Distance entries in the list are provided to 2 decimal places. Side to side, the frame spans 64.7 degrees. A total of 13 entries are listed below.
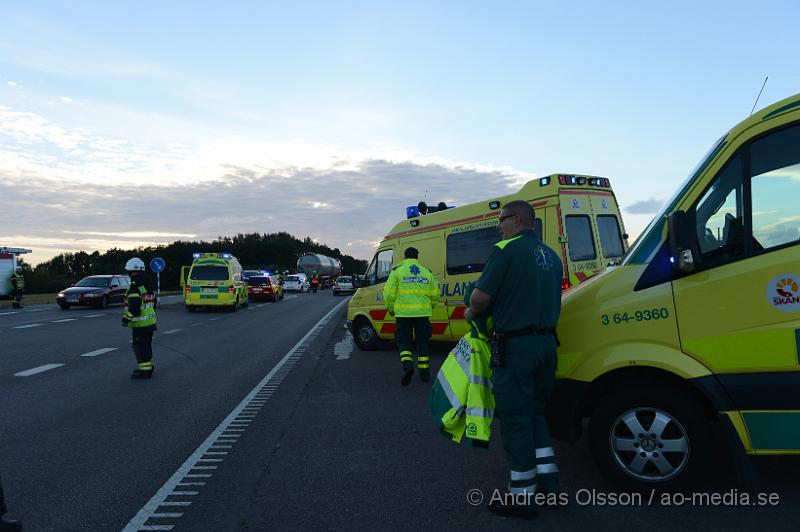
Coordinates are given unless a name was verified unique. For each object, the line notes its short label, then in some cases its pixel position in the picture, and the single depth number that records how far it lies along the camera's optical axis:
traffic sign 32.75
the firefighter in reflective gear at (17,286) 27.12
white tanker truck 70.56
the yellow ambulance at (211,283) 25.81
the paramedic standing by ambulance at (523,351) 3.74
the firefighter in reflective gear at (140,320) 8.98
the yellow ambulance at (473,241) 8.98
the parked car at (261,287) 37.16
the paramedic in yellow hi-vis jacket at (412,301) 8.38
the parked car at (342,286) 48.00
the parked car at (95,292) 25.34
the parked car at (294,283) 57.16
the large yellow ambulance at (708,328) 3.60
